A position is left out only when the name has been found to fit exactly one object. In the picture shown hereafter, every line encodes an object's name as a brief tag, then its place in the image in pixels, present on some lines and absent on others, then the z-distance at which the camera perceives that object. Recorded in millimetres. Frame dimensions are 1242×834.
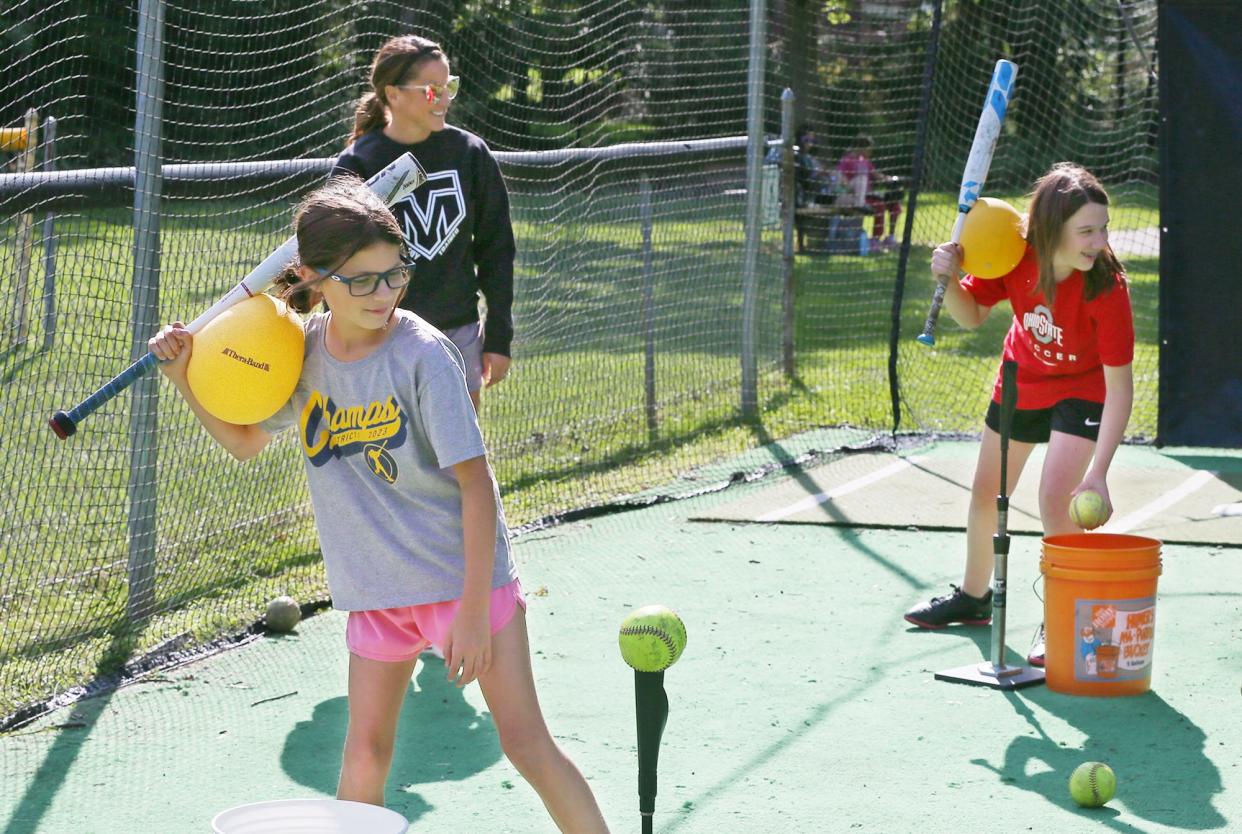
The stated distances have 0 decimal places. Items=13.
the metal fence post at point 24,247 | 5535
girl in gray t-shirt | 3086
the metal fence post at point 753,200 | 9766
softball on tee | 2824
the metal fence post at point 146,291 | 5539
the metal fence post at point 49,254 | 5574
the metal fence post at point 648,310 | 9359
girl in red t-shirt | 5098
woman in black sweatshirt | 5125
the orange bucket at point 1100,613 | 4965
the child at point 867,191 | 15086
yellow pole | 5474
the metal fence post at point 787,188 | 10273
